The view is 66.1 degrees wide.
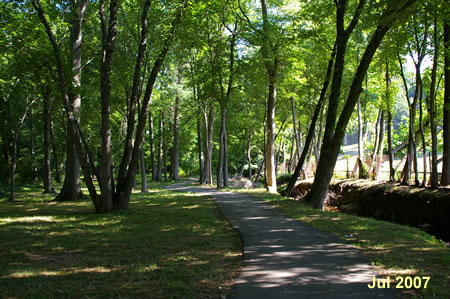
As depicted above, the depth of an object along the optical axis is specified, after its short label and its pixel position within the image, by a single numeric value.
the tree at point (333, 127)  12.08
